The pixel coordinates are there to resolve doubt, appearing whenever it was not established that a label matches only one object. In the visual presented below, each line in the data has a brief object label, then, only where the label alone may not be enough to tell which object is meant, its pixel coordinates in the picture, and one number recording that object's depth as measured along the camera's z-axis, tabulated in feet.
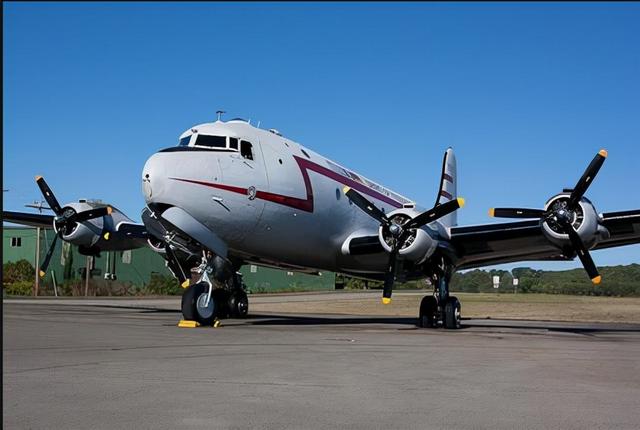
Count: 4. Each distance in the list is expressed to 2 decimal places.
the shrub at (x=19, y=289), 170.50
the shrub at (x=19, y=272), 178.20
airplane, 58.65
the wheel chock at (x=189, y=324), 61.16
